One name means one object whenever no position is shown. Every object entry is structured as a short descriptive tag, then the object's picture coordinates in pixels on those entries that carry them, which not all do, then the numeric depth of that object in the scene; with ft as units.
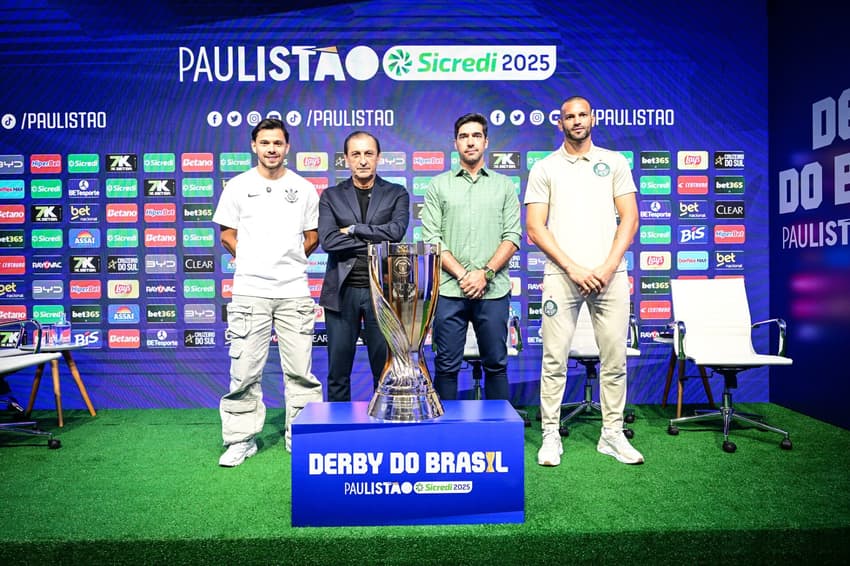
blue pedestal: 7.12
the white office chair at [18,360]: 11.75
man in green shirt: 10.44
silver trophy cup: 7.16
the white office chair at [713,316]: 13.58
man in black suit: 11.10
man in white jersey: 10.55
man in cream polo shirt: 10.03
